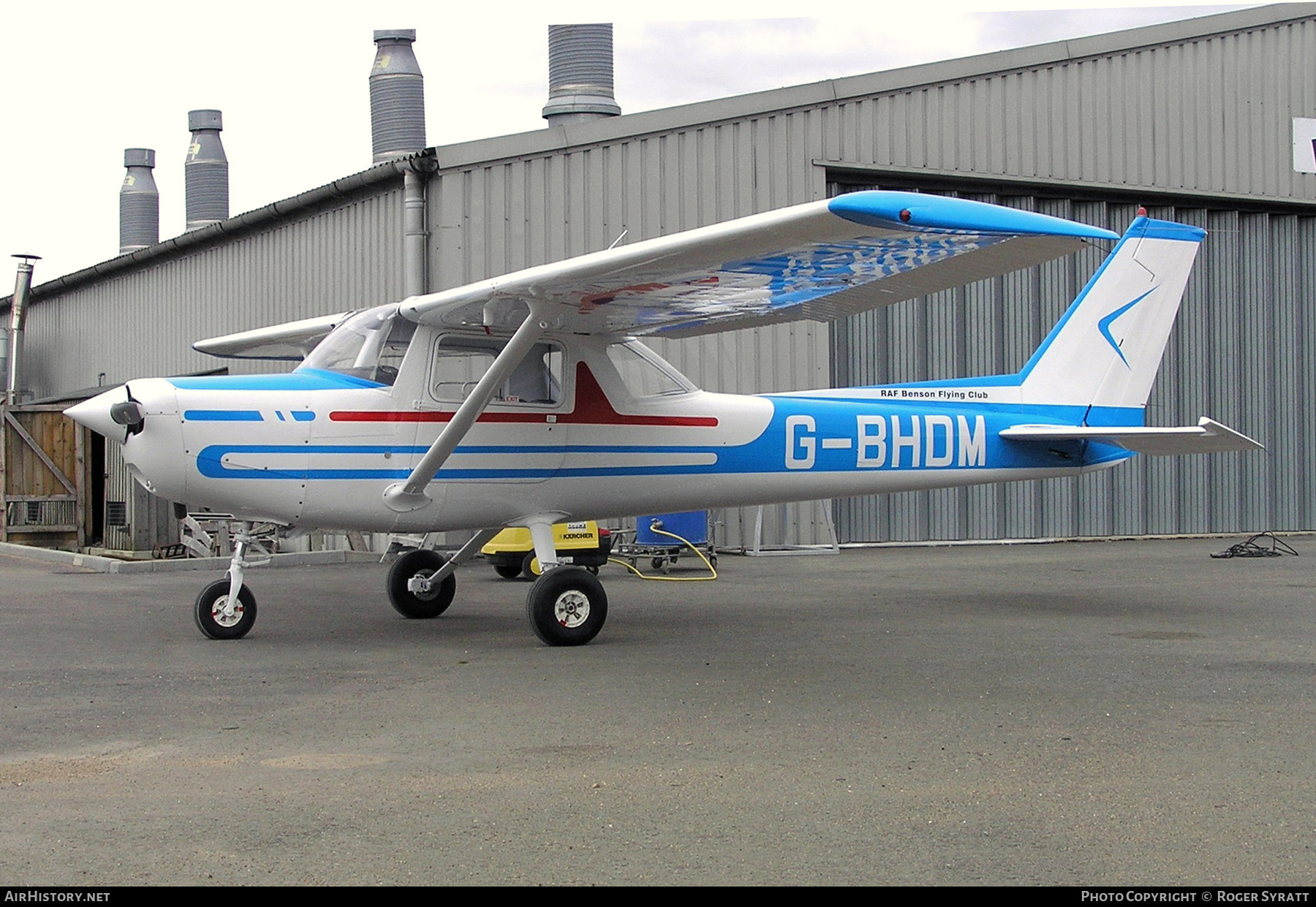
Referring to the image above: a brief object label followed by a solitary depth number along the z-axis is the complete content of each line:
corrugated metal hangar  15.70
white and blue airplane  7.36
